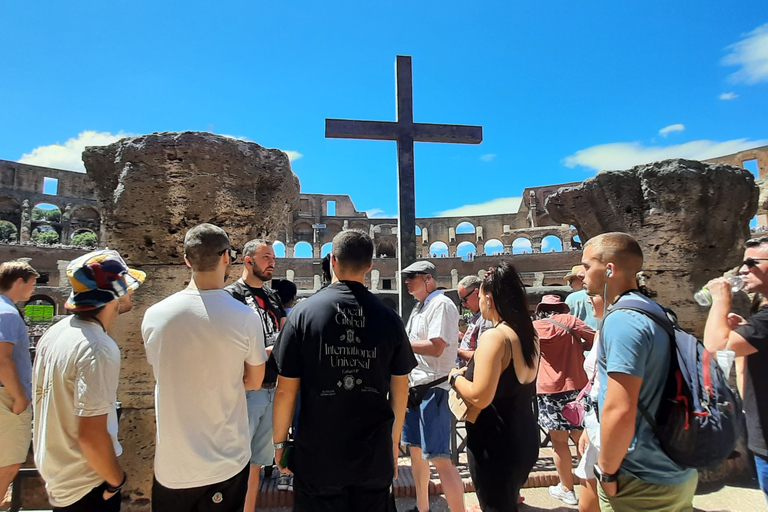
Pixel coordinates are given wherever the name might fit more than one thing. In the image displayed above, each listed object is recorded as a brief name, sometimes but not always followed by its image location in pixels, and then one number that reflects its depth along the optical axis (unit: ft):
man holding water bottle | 7.08
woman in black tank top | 7.31
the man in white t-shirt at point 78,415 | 5.97
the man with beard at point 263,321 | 9.47
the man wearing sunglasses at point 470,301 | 13.23
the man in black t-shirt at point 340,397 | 6.03
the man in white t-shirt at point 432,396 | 9.70
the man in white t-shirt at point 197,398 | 6.09
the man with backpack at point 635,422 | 5.34
